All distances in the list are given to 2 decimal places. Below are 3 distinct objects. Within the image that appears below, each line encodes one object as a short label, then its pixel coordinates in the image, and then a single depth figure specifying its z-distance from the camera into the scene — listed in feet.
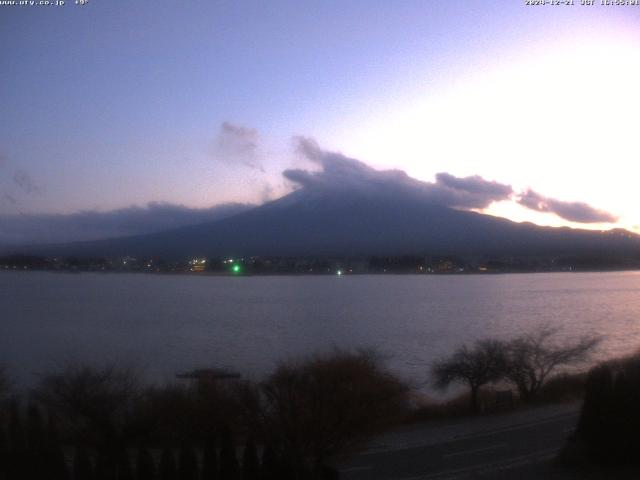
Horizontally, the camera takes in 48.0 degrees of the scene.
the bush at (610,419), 23.82
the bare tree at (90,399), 27.58
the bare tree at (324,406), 25.39
